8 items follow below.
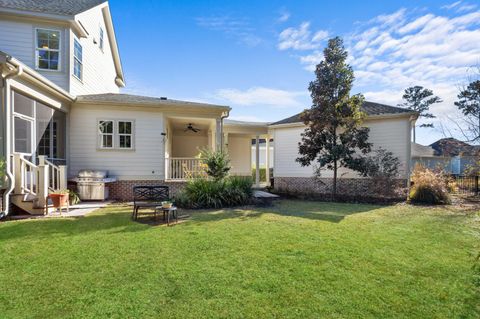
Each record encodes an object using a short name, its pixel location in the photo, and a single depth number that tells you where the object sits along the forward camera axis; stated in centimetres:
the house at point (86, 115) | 1016
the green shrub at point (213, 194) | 931
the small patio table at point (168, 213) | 692
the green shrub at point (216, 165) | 1031
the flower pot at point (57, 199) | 785
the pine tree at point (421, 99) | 3475
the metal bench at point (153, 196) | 729
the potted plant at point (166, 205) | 699
